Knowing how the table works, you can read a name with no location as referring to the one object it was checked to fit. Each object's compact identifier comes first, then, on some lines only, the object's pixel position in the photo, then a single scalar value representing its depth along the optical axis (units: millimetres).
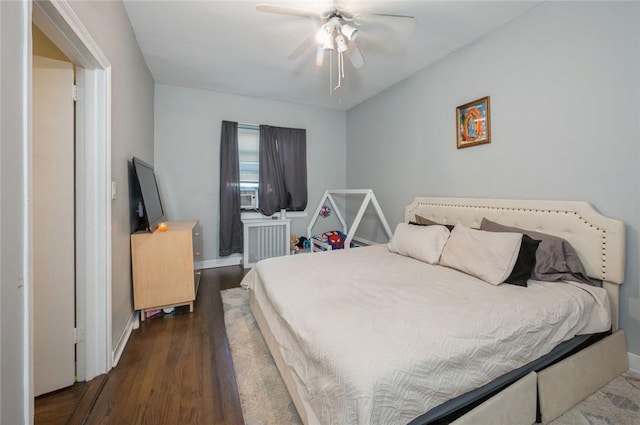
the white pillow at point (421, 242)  2143
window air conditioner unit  4062
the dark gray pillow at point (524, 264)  1662
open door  1386
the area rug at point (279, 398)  1272
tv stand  2150
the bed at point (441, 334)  938
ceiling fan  1757
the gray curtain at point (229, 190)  3748
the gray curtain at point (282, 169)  3998
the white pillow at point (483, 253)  1689
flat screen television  2129
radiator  3830
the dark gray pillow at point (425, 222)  2442
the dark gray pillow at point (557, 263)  1692
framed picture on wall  2377
